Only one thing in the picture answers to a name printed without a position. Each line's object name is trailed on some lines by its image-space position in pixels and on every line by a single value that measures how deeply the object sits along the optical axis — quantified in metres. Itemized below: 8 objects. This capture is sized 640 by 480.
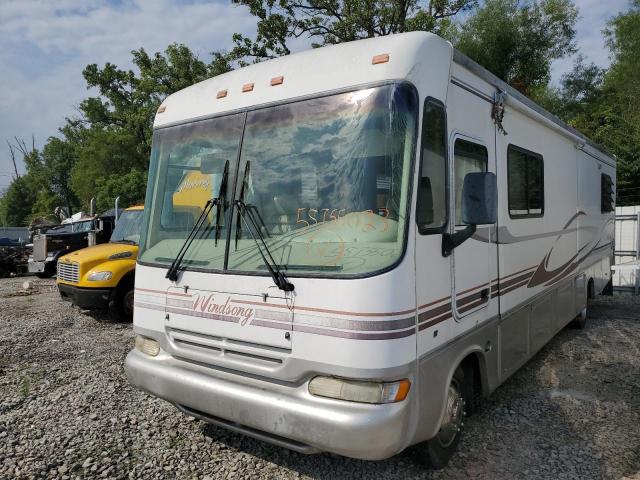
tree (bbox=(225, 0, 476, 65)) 17.98
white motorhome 2.67
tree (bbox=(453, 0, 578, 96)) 22.45
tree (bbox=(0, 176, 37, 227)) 55.06
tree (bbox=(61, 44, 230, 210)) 23.19
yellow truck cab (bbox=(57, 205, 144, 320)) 7.73
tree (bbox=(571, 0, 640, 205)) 23.64
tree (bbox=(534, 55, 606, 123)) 29.34
